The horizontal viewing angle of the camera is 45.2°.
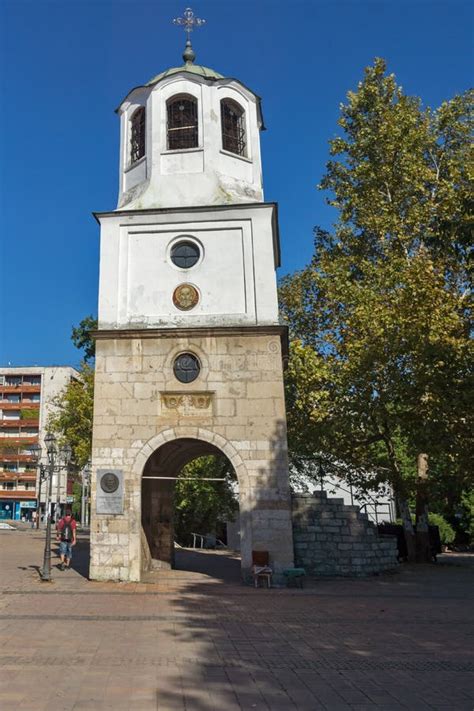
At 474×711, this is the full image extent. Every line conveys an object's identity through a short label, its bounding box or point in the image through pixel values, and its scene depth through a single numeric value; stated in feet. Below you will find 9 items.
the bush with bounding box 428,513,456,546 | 92.33
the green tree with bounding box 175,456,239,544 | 87.40
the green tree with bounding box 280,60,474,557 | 52.60
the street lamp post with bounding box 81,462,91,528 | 135.33
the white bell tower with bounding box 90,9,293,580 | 41.98
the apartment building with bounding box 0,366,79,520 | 205.87
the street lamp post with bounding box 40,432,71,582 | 41.32
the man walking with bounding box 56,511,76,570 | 49.86
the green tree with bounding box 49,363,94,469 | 85.85
